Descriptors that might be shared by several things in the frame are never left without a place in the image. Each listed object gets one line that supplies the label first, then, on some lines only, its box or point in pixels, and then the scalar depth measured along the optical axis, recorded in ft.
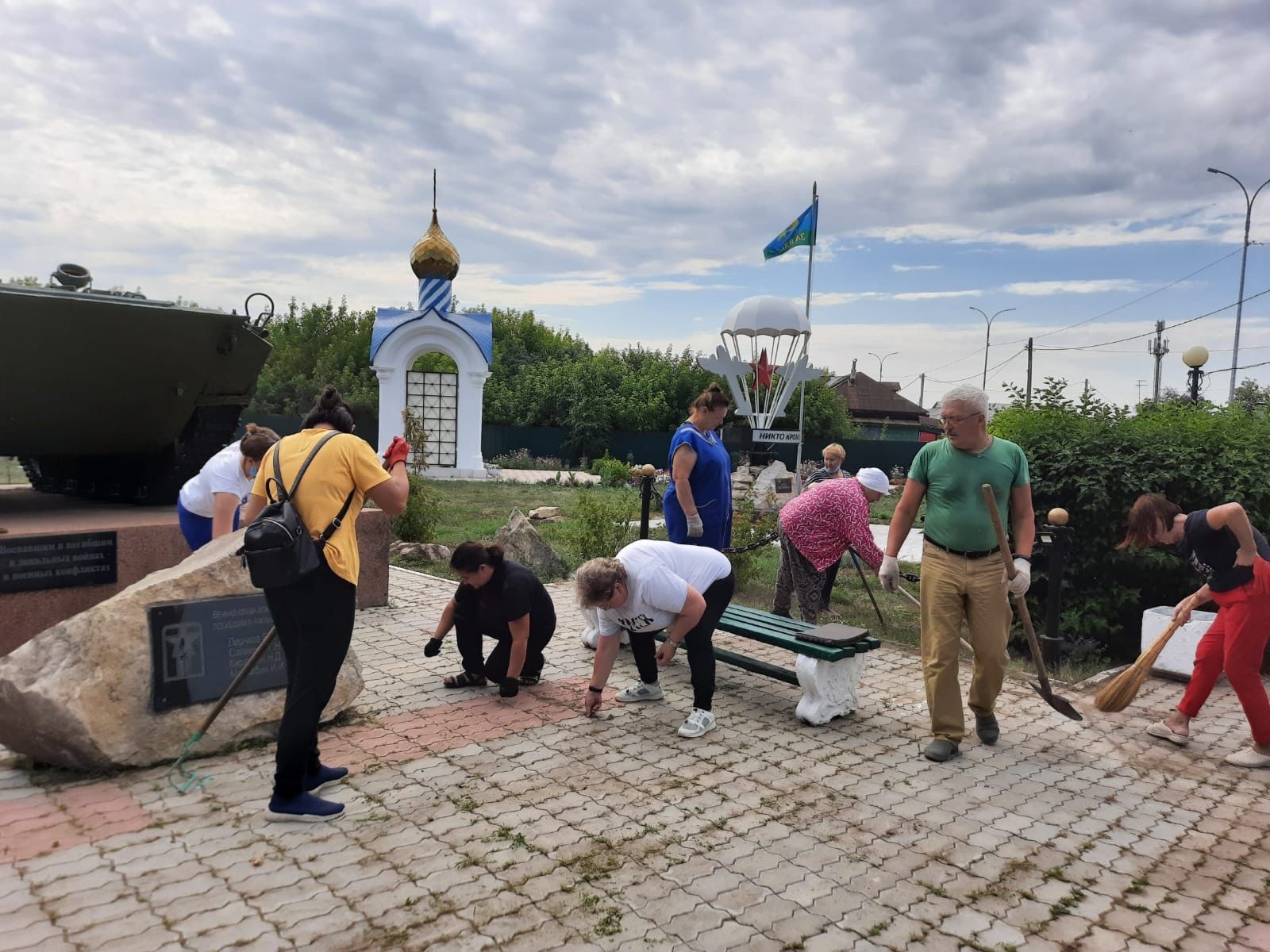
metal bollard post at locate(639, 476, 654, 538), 25.08
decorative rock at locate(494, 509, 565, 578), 30.12
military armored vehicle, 19.83
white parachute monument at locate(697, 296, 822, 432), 57.98
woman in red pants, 14.16
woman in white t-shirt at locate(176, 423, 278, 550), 16.34
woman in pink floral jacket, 20.12
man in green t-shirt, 14.08
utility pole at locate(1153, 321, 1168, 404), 118.11
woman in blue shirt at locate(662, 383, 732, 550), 18.25
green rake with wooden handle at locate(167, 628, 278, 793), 12.42
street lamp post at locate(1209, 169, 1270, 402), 63.27
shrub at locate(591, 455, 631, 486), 72.54
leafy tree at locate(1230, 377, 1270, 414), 23.51
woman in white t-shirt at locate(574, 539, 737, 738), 13.92
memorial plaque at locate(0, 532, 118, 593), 18.06
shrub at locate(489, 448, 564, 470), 95.14
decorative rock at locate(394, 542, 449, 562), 32.37
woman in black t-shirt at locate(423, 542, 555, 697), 15.89
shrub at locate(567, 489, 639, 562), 28.12
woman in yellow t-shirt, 10.96
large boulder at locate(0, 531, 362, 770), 12.29
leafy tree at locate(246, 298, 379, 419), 118.78
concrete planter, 18.99
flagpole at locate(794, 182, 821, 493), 55.52
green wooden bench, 15.44
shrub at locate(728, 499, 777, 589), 27.76
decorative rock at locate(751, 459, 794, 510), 46.55
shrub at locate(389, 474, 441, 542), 33.63
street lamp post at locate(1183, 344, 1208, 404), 48.93
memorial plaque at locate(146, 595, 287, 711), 13.41
